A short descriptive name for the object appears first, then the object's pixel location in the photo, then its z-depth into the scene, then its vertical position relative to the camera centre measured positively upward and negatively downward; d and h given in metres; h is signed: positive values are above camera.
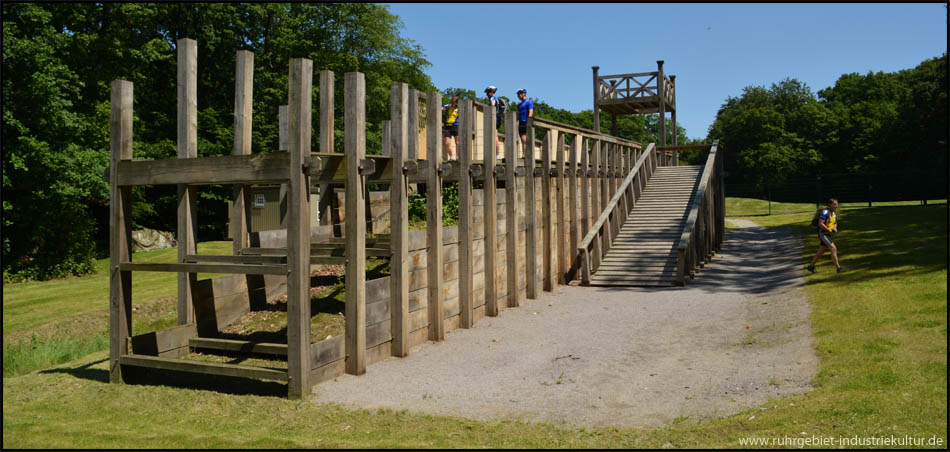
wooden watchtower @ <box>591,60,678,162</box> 27.25 +4.21
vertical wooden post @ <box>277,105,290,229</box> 10.57 +1.01
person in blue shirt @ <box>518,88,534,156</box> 16.23 +2.10
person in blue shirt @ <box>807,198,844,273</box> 14.56 -0.58
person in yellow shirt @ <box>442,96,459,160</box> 15.55 +1.66
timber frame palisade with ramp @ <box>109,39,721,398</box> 7.30 -0.52
